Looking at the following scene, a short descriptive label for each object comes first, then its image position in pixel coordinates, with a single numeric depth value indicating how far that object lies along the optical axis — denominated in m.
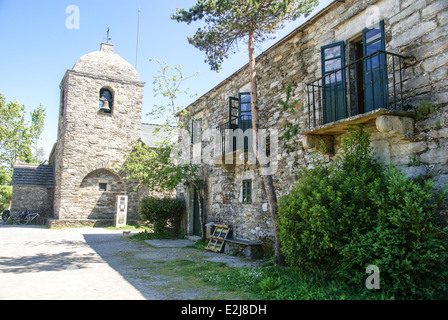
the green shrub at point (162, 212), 12.81
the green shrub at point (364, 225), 3.92
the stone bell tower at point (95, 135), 17.05
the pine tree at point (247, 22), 6.76
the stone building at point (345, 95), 4.57
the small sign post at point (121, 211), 16.47
